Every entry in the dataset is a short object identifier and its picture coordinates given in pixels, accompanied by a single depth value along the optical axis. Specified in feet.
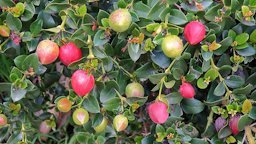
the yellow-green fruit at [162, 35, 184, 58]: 2.93
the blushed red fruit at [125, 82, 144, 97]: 3.21
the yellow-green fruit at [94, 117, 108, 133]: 3.32
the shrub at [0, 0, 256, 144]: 3.07
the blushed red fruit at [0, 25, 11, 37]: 3.24
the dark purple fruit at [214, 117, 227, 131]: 3.25
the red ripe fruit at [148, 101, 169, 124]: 3.08
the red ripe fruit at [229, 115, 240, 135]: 3.19
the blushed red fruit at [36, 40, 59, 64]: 3.03
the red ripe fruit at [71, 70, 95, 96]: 3.00
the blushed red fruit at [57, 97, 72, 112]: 3.23
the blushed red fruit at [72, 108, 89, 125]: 3.18
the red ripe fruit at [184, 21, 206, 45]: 2.97
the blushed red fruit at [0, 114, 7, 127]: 3.38
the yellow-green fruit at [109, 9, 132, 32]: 2.94
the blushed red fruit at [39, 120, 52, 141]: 4.01
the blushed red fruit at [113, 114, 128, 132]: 3.11
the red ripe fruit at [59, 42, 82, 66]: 3.07
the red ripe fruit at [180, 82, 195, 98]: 3.11
